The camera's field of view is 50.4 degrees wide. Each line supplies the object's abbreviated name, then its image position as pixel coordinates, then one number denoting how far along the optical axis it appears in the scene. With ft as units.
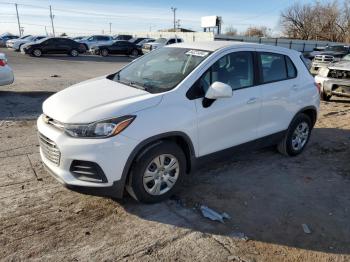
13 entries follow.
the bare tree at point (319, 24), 215.31
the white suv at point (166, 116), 11.96
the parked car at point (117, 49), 104.88
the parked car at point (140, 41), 110.01
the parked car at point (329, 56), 51.86
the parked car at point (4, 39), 150.28
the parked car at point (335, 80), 32.40
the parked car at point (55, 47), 90.63
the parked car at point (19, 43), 110.26
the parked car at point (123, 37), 134.20
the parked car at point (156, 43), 94.93
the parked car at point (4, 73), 32.65
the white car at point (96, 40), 117.10
